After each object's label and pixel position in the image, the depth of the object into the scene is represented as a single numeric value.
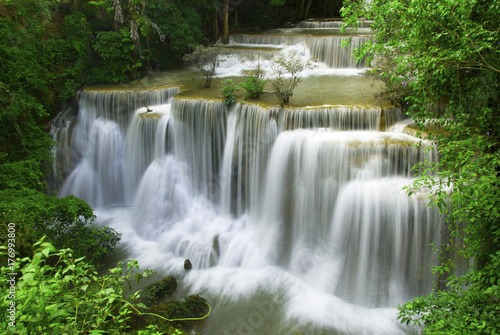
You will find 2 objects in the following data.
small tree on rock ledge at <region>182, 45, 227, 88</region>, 12.39
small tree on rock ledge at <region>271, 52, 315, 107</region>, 9.41
